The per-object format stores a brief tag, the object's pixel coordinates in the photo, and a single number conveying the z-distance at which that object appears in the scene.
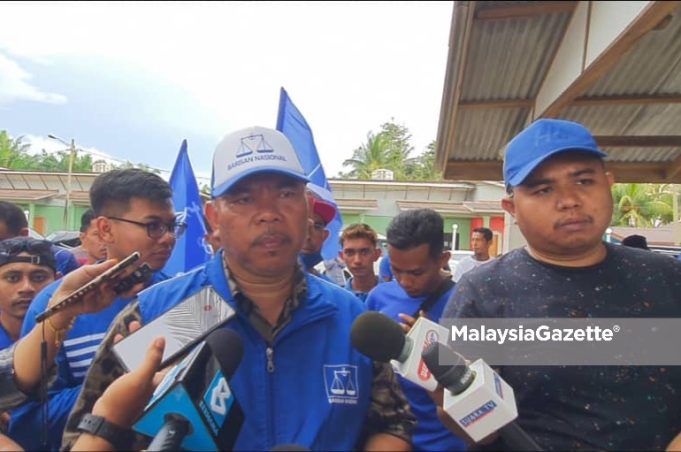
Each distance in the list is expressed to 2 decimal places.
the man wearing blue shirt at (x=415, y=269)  2.92
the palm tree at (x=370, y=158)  39.28
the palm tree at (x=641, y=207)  26.08
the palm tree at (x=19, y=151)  24.12
